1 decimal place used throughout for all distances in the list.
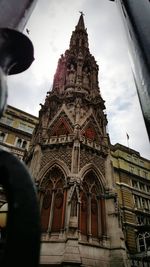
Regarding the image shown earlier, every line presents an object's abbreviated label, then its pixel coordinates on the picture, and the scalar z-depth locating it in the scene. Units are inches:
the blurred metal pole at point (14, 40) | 30.9
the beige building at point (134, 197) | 880.1
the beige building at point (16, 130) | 1002.6
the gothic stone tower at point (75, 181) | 473.7
